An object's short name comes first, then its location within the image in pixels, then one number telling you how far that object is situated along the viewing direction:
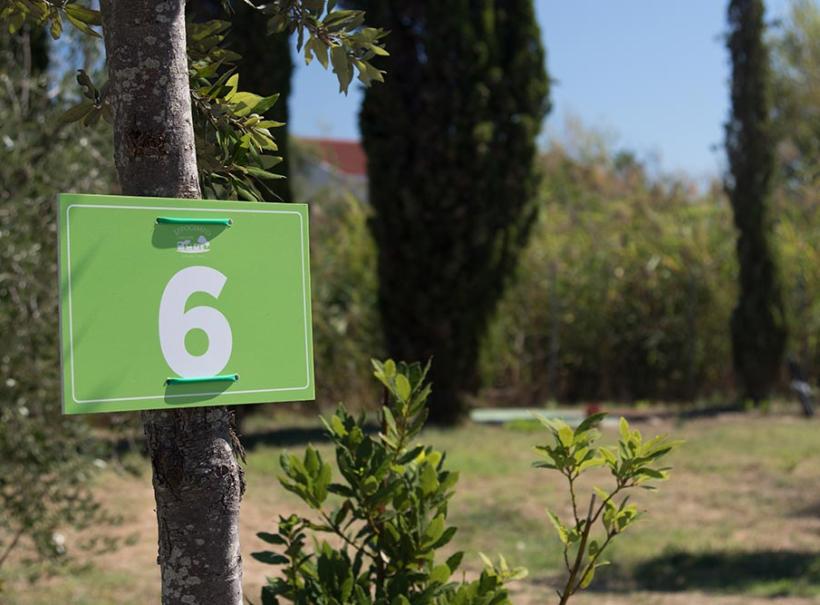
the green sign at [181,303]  1.53
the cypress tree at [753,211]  11.12
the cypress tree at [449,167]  9.44
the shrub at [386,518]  2.27
